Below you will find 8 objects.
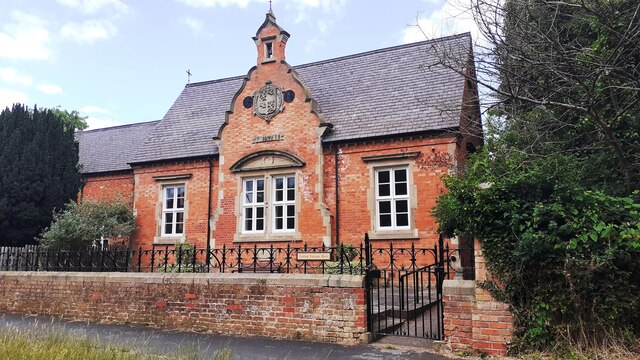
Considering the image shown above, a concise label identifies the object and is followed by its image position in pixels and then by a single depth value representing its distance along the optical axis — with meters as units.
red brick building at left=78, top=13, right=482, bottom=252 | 15.19
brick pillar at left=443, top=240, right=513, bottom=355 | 6.65
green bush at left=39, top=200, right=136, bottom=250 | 16.75
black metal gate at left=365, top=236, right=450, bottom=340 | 8.04
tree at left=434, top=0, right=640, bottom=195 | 7.39
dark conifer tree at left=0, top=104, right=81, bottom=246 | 17.72
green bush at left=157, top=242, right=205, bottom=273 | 12.83
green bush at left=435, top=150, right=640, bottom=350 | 6.02
